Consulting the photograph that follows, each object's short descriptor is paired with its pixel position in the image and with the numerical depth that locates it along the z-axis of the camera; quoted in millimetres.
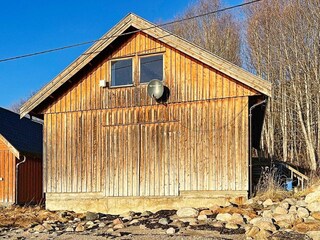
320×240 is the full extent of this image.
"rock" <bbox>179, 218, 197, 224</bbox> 11784
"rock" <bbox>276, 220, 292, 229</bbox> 9885
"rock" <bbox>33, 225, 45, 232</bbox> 12805
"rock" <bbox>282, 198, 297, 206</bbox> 11354
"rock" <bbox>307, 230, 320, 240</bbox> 8828
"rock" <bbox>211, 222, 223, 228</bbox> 10900
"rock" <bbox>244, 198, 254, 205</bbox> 12668
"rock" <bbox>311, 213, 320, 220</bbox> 10080
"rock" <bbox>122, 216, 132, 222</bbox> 13286
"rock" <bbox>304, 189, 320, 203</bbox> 11045
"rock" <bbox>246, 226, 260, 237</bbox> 9469
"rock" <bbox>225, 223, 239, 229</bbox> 10569
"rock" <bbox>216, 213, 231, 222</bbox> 11320
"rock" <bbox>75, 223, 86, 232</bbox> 12453
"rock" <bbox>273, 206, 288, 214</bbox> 10682
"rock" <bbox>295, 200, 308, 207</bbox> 11048
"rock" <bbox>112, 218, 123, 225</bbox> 12748
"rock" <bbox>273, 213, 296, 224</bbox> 10110
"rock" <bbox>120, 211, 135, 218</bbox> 14172
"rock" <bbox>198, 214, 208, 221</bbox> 11892
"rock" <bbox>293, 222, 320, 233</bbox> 9384
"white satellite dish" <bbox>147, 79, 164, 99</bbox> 14789
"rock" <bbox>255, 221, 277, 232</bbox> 9680
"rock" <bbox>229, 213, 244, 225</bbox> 10891
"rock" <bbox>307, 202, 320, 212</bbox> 10556
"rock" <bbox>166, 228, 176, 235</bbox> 10780
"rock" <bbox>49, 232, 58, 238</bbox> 11711
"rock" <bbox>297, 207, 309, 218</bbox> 10289
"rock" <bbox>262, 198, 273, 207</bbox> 12102
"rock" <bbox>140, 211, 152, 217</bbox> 13874
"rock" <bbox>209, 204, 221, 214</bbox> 12582
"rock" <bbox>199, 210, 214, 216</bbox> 12419
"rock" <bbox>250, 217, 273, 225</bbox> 10105
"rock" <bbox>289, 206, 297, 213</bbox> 10620
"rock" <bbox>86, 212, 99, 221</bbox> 14439
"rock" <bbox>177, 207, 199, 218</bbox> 12664
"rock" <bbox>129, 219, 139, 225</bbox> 12670
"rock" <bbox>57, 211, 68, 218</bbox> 15048
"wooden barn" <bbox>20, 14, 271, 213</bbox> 14172
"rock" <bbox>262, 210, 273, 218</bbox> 10564
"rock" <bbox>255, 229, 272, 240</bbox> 9203
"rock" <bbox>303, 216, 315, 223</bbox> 9877
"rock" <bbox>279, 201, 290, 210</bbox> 10955
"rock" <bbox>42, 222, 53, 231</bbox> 12884
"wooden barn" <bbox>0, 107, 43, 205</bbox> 21266
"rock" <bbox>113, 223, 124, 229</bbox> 12234
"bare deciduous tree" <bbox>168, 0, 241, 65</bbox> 36500
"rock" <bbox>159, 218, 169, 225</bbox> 11972
